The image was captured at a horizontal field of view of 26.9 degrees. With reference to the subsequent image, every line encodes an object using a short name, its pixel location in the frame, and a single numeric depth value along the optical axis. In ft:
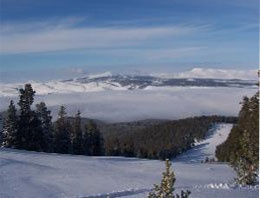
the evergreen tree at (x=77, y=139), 201.17
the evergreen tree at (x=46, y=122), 180.34
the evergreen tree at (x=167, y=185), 33.60
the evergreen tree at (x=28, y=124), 163.02
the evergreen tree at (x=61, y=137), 191.72
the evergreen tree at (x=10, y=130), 160.45
